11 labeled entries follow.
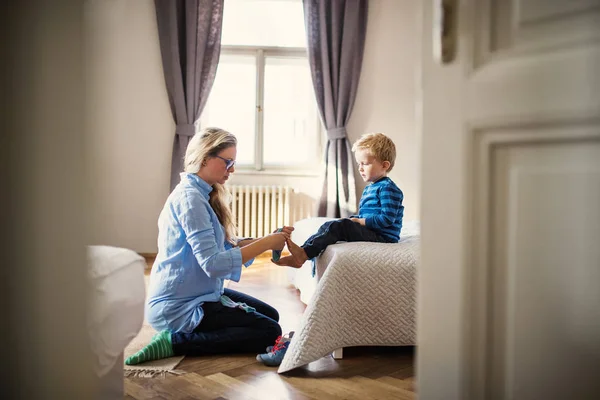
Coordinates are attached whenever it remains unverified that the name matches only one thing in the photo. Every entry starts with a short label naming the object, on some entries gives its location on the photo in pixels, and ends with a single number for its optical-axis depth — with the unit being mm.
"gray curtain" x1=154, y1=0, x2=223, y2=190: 4949
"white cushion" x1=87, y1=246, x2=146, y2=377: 1075
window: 5137
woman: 2068
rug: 1919
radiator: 5023
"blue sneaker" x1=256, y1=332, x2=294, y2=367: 2055
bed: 2074
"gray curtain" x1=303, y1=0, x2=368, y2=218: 4992
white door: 792
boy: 2410
